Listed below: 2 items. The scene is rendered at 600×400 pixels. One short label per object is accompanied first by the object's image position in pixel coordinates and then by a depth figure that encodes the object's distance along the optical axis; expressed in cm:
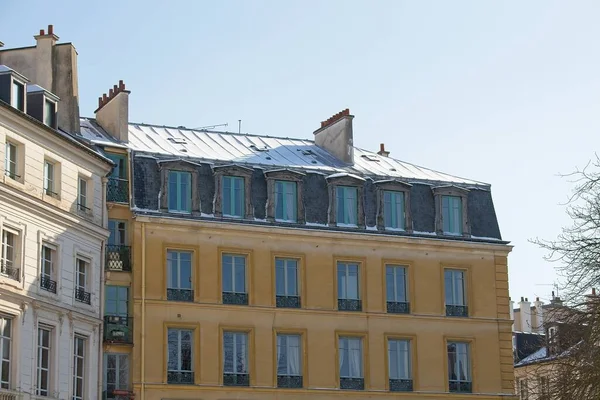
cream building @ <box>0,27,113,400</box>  3744
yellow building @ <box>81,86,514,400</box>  4453
